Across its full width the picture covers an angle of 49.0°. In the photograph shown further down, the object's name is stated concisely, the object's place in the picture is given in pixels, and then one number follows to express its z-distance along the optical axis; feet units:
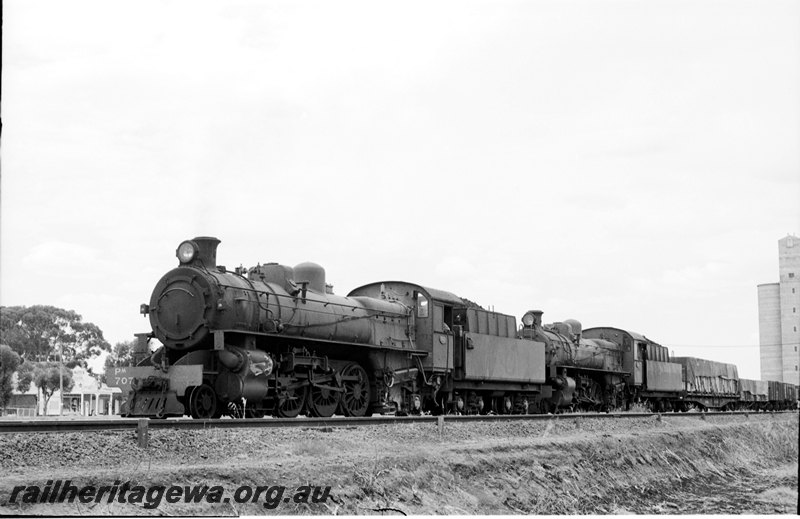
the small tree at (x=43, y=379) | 195.73
